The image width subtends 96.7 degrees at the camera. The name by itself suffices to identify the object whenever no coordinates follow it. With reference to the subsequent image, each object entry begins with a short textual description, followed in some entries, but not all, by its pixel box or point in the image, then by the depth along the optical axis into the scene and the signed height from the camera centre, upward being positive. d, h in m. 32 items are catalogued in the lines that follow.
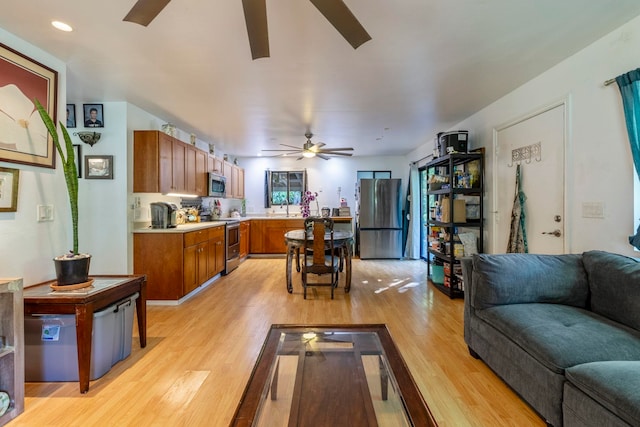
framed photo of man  3.24 +1.11
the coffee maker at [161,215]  3.50 -0.05
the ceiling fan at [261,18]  1.27 +0.91
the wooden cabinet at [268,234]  6.45 -0.54
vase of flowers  4.95 +0.11
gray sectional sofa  1.20 -0.67
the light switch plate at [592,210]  2.16 -0.01
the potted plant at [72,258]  1.88 -0.32
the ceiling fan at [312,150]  4.60 +0.99
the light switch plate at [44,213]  2.14 -0.01
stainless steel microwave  4.86 +0.45
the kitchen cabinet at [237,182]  6.09 +0.64
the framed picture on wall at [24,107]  1.92 +0.74
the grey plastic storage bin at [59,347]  1.87 -0.91
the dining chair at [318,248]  3.57 -0.49
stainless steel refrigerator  6.21 -0.22
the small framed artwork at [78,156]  3.22 +0.62
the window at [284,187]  6.99 +0.57
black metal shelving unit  3.57 -0.16
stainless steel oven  4.86 -0.62
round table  3.73 -0.46
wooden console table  1.77 -0.61
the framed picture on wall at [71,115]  3.26 +1.10
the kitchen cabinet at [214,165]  4.97 +0.83
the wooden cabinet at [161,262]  3.33 -0.60
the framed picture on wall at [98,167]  3.23 +0.50
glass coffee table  1.14 -0.85
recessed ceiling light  1.91 +1.26
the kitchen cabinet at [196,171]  4.17 +0.62
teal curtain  1.84 +0.64
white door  2.56 +0.35
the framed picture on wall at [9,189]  1.89 +0.15
